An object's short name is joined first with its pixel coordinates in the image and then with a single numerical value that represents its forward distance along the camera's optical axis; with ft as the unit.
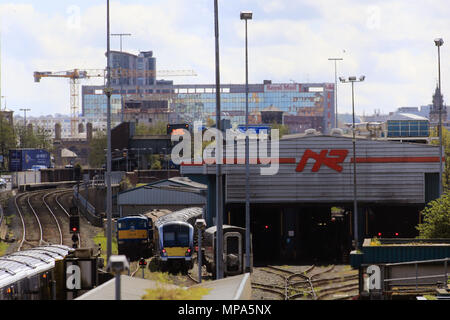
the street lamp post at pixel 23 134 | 440.41
